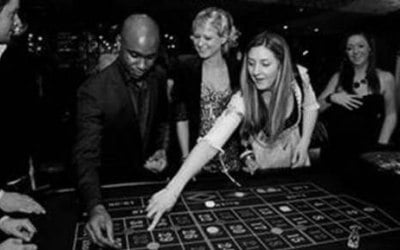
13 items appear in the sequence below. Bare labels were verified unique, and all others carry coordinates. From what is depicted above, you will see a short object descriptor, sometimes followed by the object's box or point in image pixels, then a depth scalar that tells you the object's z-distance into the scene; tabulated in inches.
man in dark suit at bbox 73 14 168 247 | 78.4
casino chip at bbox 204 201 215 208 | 75.8
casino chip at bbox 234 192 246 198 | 81.0
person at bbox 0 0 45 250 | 62.7
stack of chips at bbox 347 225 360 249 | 61.4
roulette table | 61.9
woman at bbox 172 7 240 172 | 113.1
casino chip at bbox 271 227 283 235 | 65.2
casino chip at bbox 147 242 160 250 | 59.1
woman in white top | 88.7
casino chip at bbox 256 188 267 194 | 83.7
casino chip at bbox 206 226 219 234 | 64.8
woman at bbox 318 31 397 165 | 128.0
